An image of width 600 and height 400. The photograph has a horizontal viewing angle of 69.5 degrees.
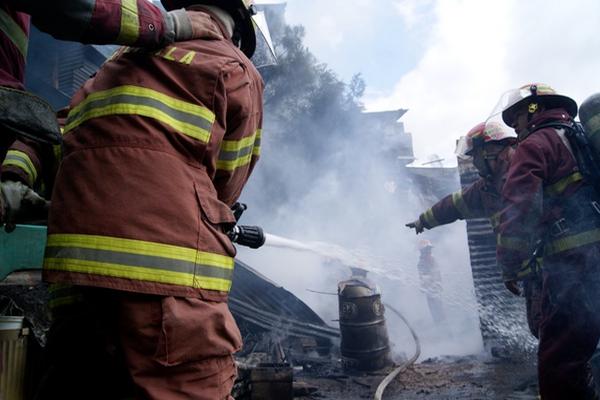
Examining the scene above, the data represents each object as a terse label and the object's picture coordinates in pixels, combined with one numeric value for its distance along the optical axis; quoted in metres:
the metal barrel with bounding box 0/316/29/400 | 1.69
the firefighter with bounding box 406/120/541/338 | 4.91
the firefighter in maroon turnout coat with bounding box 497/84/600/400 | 3.07
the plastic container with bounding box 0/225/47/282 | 2.63
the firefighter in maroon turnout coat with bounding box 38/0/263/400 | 1.19
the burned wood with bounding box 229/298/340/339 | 6.89
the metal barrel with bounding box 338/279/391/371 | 6.46
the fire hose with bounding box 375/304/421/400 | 4.64
